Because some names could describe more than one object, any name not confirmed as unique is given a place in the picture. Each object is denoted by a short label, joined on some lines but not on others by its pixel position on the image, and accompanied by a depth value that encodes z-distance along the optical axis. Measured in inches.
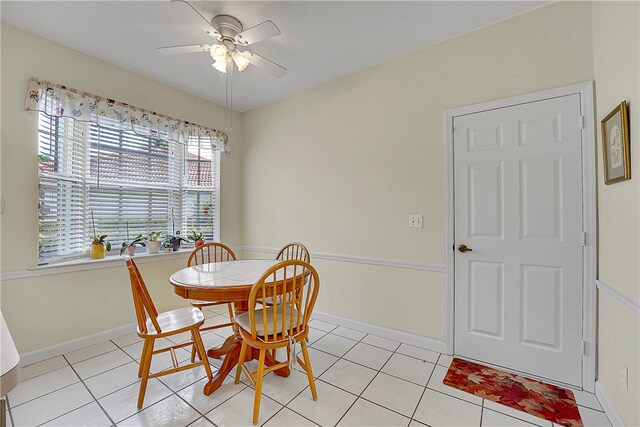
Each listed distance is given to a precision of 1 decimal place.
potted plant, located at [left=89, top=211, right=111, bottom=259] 101.0
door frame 71.0
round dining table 66.4
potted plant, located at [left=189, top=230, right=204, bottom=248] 130.1
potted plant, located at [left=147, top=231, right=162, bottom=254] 116.6
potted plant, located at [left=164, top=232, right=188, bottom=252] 123.0
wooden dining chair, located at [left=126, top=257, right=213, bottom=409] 64.9
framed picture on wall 56.1
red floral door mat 64.4
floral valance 87.9
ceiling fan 75.0
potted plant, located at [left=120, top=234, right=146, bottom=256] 109.1
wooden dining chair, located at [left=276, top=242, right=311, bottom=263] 105.1
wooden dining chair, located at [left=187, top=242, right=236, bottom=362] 83.9
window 93.9
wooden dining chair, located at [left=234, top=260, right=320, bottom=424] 61.6
